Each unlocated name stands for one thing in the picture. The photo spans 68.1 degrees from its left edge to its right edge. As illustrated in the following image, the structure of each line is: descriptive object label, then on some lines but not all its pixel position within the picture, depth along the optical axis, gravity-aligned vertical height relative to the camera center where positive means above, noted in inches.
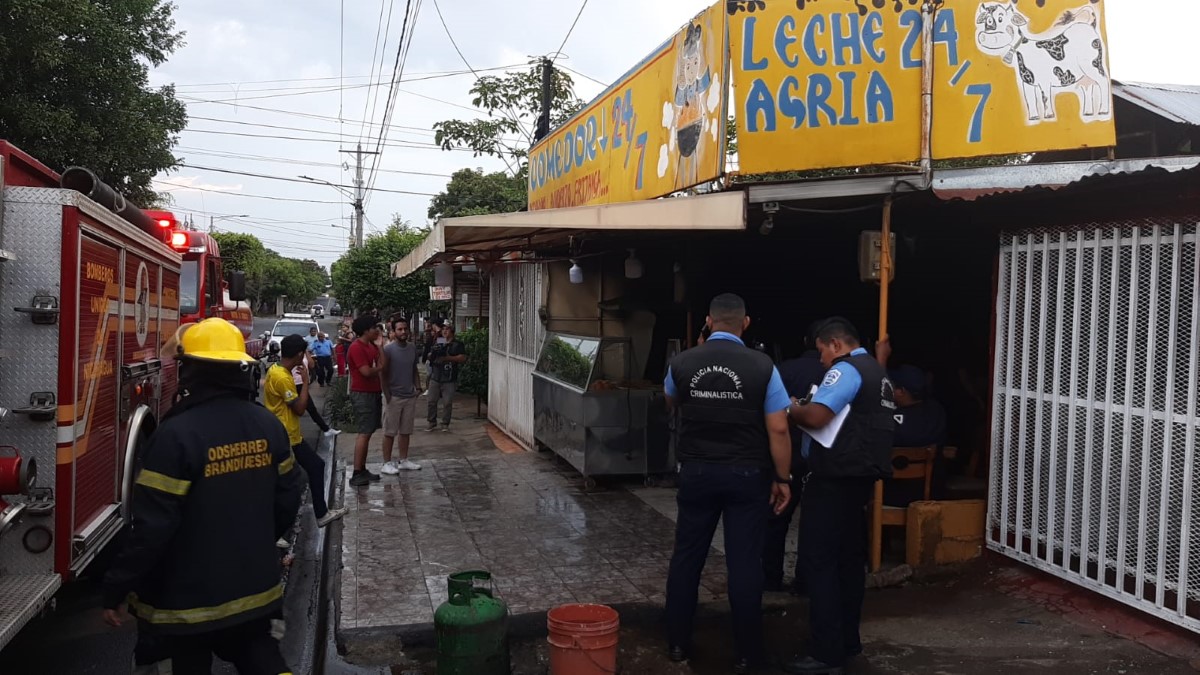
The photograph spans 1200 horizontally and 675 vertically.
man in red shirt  354.6 -32.8
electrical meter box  232.2 +17.6
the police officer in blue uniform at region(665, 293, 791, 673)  180.5 -29.6
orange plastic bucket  165.8 -61.8
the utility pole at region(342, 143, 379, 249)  1429.6 +189.2
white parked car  1010.7 -24.5
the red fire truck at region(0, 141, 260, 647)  163.0 -15.3
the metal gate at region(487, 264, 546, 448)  455.2 -18.6
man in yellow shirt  270.4 -29.6
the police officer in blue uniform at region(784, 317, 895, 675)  179.9 -35.2
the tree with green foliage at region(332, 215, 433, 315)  1069.8 +34.9
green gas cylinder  167.0 -61.0
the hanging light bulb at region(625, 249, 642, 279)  351.6 +19.7
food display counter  342.3 -39.6
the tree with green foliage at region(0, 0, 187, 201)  548.1 +145.0
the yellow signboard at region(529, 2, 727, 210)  267.3 +70.1
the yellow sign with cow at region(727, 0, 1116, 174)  252.5 +69.7
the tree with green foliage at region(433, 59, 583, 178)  738.8 +175.6
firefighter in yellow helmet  119.3 -31.1
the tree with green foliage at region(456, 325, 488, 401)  621.6 -41.3
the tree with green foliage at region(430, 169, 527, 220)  1194.3 +190.8
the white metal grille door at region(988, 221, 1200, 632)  184.5 -19.0
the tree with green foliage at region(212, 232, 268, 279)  1288.1 +98.3
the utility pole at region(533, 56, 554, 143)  649.0 +159.6
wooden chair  242.5 -41.0
